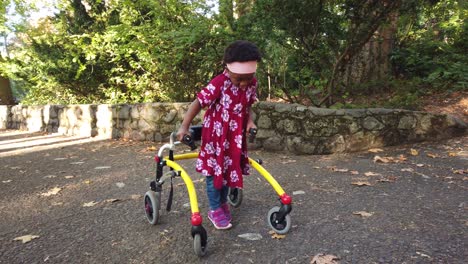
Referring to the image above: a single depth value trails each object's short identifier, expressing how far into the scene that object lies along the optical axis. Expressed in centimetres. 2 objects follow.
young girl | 242
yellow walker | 217
